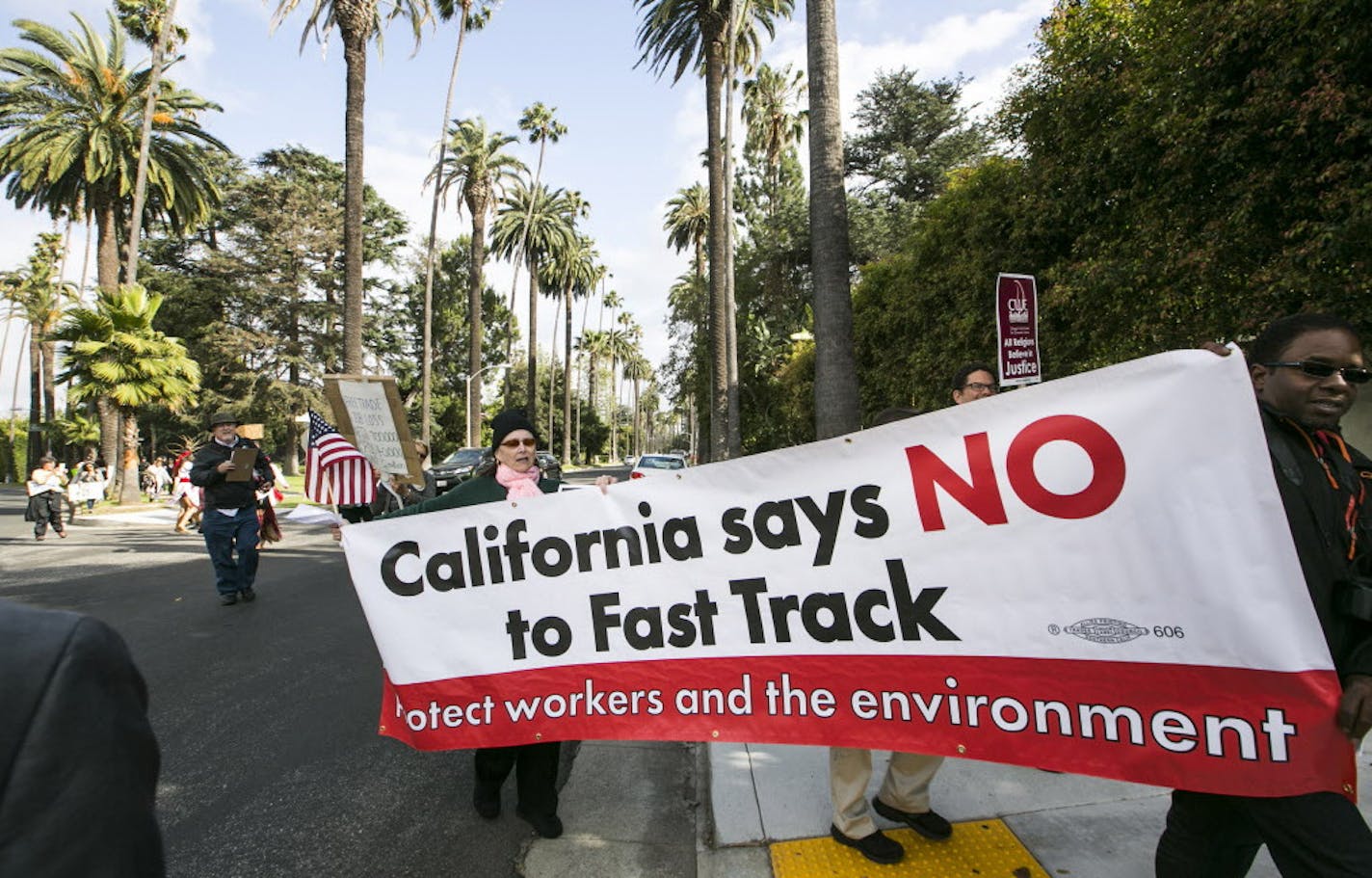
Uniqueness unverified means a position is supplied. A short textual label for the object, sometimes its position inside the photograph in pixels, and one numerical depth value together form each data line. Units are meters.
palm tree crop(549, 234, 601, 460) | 51.94
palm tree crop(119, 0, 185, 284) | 20.84
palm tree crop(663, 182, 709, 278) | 41.66
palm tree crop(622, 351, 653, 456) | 108.62
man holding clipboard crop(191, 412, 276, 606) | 7.17
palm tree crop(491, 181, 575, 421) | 47.25
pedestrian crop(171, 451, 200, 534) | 14.84
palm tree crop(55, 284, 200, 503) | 19.33
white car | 21.05
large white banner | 1.98
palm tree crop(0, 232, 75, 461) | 43.25
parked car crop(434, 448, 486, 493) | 21.31
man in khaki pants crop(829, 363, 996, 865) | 2.78
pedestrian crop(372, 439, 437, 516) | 4.50
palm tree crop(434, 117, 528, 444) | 36.22
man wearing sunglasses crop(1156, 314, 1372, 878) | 1.79
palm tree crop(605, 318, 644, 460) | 102.48
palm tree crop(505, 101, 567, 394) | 47.81
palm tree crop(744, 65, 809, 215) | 34.53
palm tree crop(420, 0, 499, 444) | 28.73
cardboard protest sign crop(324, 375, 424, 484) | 4.28
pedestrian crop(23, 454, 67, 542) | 13.27
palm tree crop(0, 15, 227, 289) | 23.95
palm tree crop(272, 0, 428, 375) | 16.56
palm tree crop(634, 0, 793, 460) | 18.92
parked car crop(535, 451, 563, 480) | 21.61
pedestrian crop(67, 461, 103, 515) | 19.30
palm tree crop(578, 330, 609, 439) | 93.56
